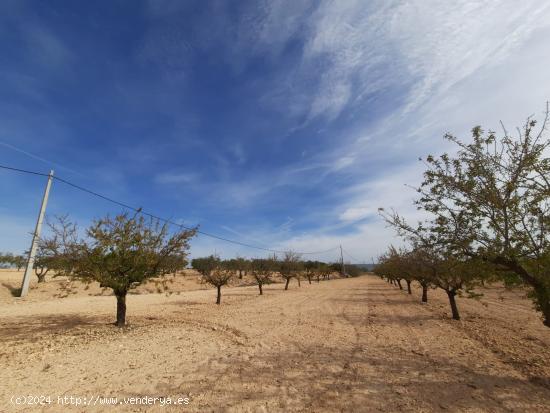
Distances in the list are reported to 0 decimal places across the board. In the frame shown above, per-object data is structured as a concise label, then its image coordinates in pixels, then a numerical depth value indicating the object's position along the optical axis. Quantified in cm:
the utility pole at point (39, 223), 2283
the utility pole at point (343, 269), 10508
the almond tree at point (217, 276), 2309
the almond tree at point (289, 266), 3997
